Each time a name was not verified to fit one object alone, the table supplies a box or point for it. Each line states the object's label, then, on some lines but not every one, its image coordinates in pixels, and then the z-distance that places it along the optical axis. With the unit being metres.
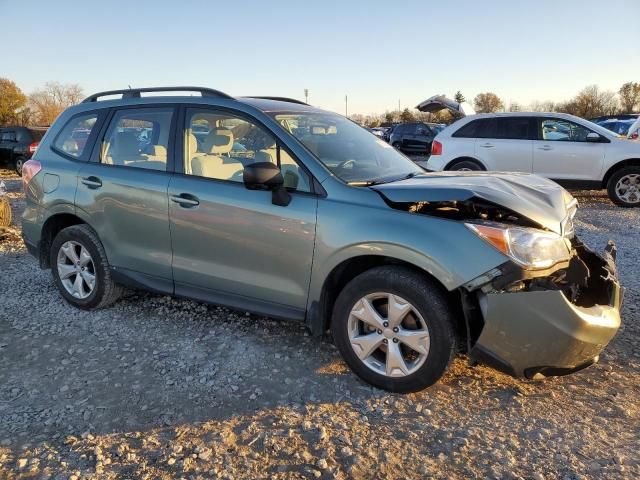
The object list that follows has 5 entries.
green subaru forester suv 2.82
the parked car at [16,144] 15.88
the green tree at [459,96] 72.57
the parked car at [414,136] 22.30
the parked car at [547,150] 9.48
